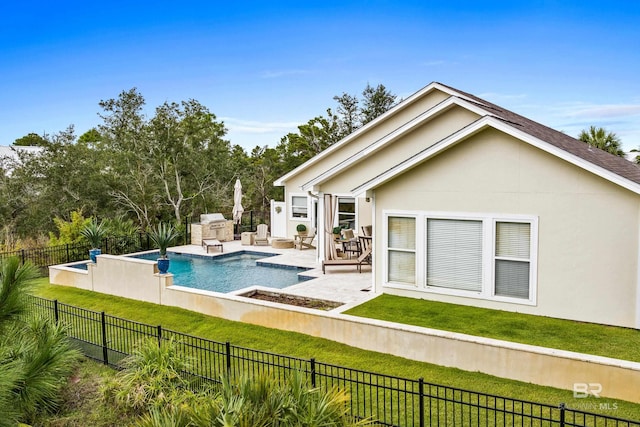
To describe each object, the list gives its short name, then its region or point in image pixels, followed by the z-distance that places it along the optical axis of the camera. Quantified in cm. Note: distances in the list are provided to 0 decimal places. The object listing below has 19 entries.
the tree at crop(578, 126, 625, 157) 3016
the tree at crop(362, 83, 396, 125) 4366
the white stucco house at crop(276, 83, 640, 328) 1048
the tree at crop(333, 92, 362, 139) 4347
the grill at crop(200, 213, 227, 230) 2533
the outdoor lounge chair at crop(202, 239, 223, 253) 2267
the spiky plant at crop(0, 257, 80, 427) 499
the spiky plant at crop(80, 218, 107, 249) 1780
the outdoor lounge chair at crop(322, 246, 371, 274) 1683
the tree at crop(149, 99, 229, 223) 2698
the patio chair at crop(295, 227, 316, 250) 2314
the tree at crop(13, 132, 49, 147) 6413
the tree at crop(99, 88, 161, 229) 2706
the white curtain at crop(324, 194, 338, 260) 1762
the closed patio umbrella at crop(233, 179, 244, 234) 2695
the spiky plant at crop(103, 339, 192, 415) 796
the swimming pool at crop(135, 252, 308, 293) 1664
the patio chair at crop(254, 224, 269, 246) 2461
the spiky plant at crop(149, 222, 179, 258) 1552
